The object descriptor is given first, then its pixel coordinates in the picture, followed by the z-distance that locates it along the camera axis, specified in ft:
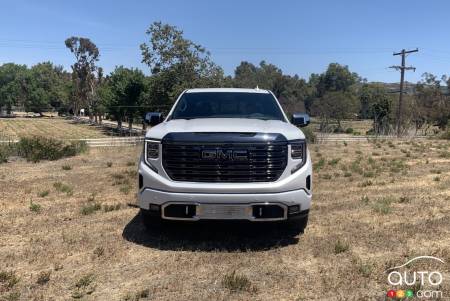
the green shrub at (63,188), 28.08
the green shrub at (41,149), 47.77
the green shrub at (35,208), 22.87
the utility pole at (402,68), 134.41
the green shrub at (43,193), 26.94
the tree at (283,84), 373.81
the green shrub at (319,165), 39.83
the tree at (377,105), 160.52
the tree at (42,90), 382.28
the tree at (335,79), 454.40
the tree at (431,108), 186.50
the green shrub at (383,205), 22.42
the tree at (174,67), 144.36
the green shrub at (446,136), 91.14
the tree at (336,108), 250.78
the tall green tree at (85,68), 276.82
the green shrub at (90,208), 22.49
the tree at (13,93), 391.86
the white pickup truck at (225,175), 15.93
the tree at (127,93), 173.58
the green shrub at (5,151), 45.32
